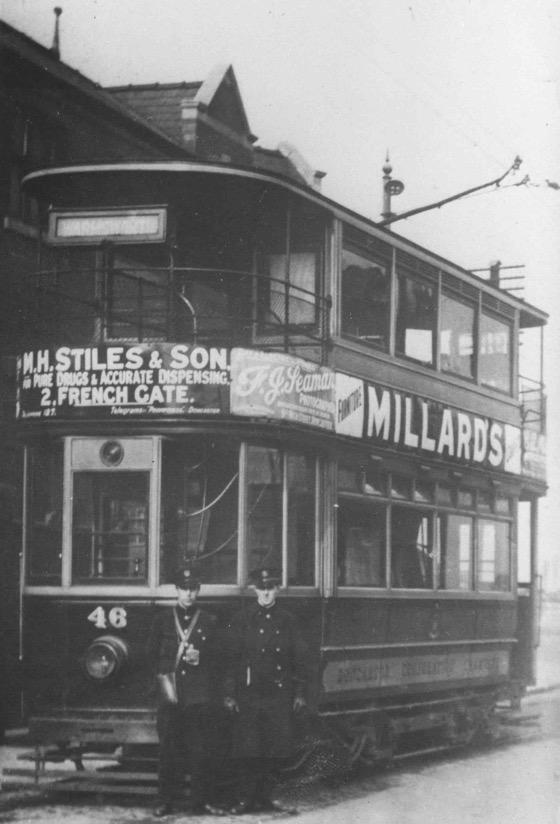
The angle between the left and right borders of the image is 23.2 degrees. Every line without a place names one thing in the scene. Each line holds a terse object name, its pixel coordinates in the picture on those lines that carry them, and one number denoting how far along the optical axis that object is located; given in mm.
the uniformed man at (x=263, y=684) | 9383
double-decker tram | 9758
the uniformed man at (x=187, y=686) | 9039
